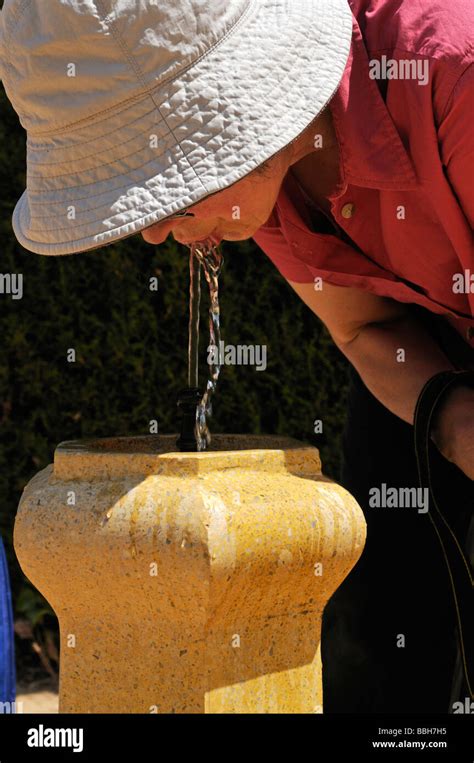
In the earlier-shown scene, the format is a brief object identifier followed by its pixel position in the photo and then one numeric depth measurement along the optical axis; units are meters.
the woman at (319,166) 1.87
